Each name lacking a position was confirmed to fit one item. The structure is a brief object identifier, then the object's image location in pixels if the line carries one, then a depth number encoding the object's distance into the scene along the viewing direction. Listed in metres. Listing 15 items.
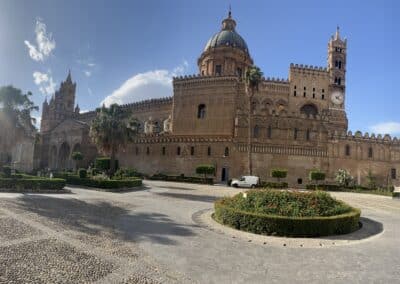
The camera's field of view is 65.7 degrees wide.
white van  36.28
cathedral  45.00
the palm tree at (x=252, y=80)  39.69
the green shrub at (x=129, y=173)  39.45
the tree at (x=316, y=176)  41.09
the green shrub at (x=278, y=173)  40.75
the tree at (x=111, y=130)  32.91
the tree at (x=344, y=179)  40.97
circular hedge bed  12.29
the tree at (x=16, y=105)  24.03
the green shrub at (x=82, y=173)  29.23
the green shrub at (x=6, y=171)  26.69
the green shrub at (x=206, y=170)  41.81
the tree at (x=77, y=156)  54.44
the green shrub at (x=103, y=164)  44.31
